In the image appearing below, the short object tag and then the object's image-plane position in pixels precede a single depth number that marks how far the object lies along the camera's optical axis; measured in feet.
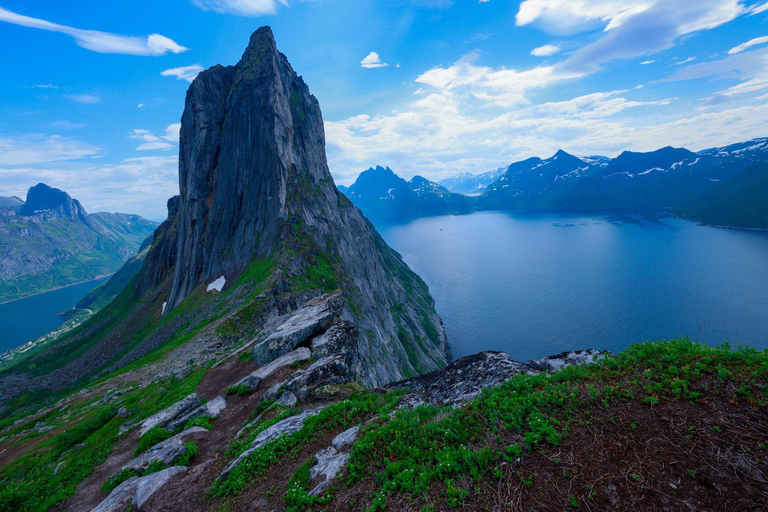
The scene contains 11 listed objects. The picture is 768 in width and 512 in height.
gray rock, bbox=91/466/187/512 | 35.86
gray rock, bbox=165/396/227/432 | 53.36
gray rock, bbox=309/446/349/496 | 29.60
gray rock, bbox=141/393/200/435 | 55.05
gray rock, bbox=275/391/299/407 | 50.86
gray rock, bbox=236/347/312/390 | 62.31
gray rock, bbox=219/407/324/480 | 37.24
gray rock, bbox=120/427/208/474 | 42.37
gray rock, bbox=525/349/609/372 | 41.35
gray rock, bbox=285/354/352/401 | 53.16
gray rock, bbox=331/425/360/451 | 35.19
